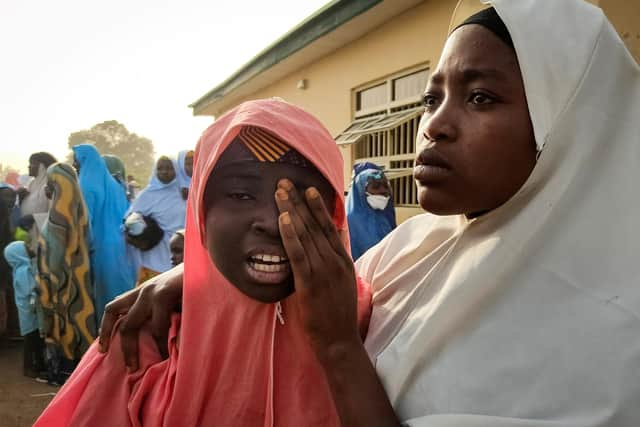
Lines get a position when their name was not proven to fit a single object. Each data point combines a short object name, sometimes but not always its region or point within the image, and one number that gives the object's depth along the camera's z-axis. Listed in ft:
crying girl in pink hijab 3.32
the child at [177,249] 12.13
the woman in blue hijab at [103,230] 17.52
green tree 161.68
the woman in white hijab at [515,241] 2.89
